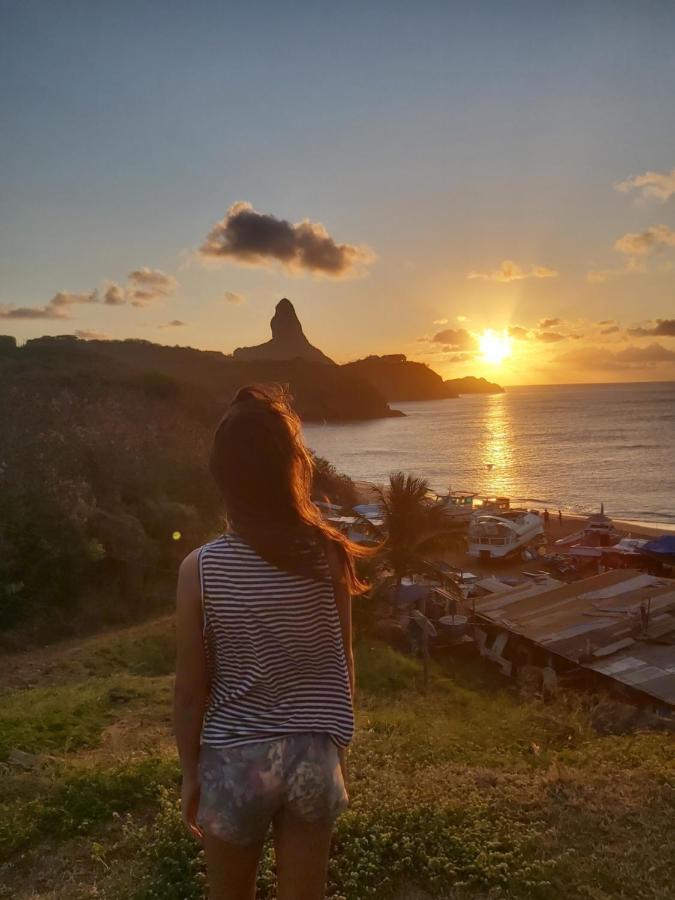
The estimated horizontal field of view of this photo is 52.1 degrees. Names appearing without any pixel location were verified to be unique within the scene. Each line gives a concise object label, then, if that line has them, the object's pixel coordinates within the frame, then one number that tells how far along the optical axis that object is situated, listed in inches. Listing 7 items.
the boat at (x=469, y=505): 1571.1
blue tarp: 1034.1
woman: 79.3
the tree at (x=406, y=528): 804.0
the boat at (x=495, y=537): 1259.2
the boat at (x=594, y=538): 1263.8
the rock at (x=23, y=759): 251.0
